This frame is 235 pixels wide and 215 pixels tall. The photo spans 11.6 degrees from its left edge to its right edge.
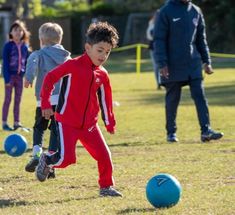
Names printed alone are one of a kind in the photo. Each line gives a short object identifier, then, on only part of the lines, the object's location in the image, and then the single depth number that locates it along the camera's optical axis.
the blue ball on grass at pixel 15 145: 14.48
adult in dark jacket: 16.22
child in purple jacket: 19.30
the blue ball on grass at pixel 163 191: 9.75
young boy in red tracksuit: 10.69
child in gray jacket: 12.69
